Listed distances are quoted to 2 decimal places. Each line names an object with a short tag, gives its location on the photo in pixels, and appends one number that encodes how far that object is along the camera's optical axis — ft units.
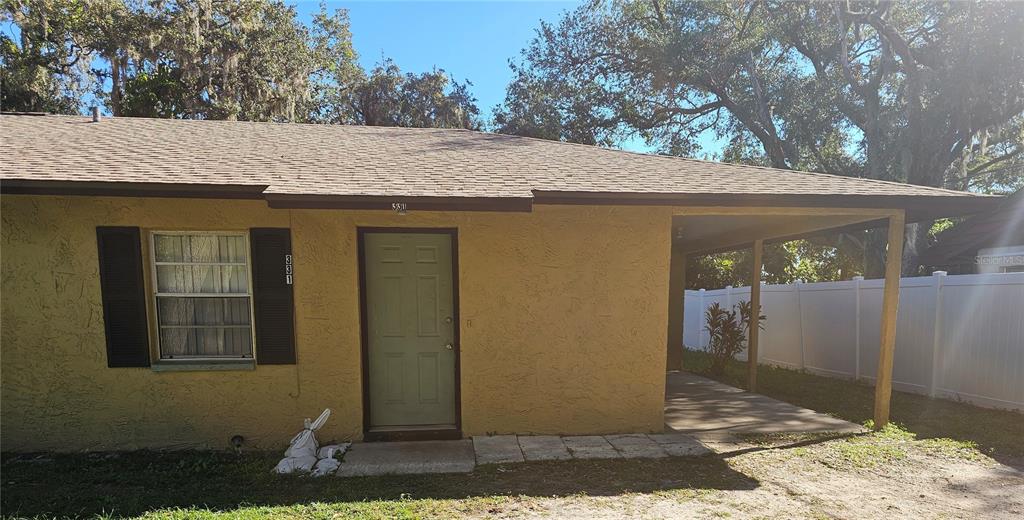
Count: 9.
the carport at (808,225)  16.75
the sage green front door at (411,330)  17.19
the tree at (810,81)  38.70
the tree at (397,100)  63.46
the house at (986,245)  32.12
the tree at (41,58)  43.80
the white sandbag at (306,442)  14.85
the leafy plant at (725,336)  30.07
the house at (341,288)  15.69
